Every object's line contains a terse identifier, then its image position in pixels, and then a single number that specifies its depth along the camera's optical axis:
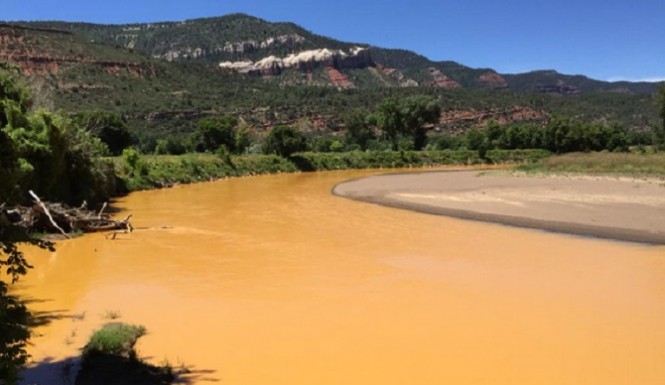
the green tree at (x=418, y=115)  96.19
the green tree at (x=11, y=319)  5.89
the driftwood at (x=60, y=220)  21.56
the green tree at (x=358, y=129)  105.38
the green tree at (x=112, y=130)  64.62
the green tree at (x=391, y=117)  95.56
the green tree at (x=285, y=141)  75.12
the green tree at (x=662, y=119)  89.69
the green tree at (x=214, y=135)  74.62
